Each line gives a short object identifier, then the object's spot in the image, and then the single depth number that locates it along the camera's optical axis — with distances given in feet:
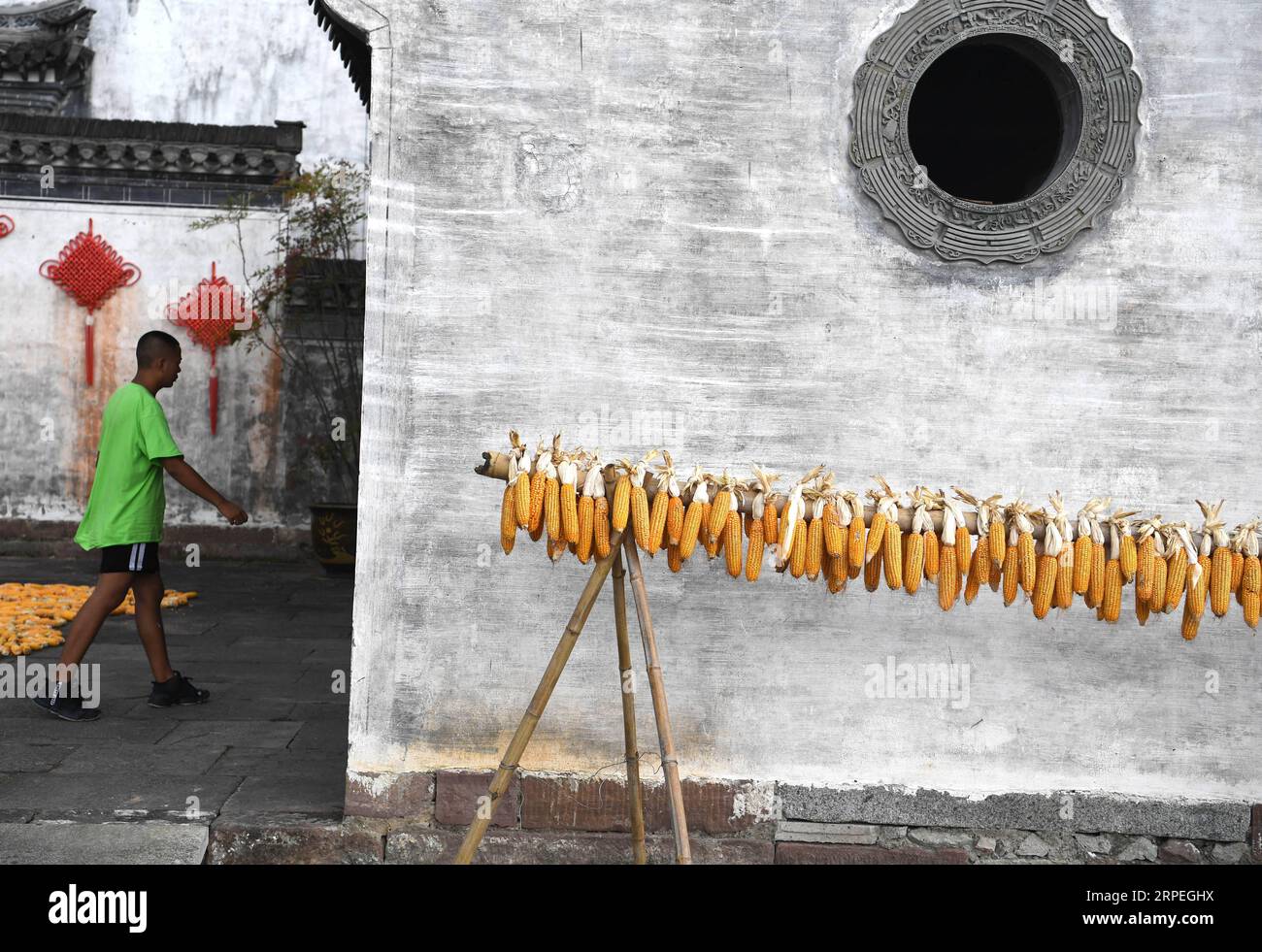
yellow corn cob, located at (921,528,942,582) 11.59
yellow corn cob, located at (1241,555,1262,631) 11.81
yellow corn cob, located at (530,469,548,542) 10.98
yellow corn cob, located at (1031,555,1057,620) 11.53
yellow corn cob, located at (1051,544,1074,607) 11.57
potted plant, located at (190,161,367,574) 40.06
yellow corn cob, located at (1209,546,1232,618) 11.75
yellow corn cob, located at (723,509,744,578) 11.21
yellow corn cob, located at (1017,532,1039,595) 11.55
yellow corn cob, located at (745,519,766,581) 11.32
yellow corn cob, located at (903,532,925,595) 11.46
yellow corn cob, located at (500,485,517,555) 11.08
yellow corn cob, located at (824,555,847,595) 11.59
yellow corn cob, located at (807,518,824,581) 11.43
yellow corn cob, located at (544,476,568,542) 10.94
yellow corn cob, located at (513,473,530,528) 10.94
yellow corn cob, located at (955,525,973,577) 11.62
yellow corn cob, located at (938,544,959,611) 11.64
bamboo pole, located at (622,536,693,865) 10.80
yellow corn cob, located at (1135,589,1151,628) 12.12
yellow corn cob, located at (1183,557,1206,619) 11.73
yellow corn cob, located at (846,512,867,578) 11.33
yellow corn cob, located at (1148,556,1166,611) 11.63
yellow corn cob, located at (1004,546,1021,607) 11.64
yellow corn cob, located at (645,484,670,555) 10.91
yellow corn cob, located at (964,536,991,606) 11.68
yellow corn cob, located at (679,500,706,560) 10.98
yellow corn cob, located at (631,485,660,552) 10.81
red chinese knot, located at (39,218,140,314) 40.34
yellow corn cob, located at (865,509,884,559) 11.37
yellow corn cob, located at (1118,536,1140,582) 11.61
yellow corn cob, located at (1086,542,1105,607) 11.70
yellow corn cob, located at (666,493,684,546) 11.00
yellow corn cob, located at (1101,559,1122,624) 11.70
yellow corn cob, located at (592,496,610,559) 10.98
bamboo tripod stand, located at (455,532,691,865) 10.76
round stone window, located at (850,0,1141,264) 13.52
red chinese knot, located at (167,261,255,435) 40.83
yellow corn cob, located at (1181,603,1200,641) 12.12
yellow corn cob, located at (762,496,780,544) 11.32
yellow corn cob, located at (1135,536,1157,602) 11.63
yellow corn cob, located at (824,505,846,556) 11.30
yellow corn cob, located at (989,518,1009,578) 11.54
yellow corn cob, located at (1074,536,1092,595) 11.61
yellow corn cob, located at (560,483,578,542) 10.93
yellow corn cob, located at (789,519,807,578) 11.38
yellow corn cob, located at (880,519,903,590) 11.41
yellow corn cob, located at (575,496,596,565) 10.96
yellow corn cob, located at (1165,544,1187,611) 11.59
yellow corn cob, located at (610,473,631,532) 10.83
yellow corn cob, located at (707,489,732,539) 11.02
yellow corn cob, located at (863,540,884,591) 11.73
